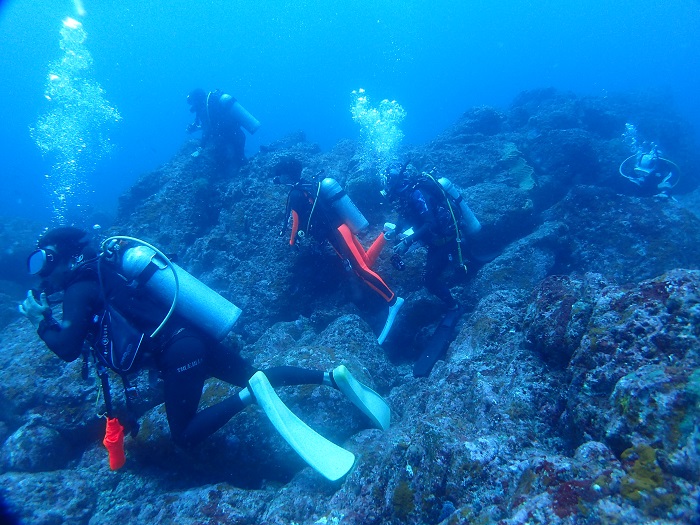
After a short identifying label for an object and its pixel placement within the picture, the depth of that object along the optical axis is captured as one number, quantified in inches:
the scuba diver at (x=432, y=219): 235.9
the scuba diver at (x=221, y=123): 438.9
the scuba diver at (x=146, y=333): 127.1
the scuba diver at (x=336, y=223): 249.4
